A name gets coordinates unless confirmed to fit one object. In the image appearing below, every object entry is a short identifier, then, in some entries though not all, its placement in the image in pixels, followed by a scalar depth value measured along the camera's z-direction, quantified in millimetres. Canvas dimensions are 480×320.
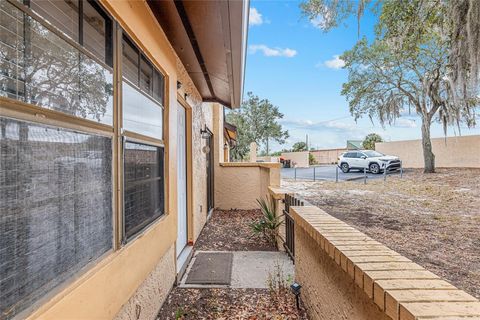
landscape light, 2896
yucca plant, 5074
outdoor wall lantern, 6360
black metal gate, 4250
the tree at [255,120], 28656
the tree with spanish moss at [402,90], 13734
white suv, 17312
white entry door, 4539
